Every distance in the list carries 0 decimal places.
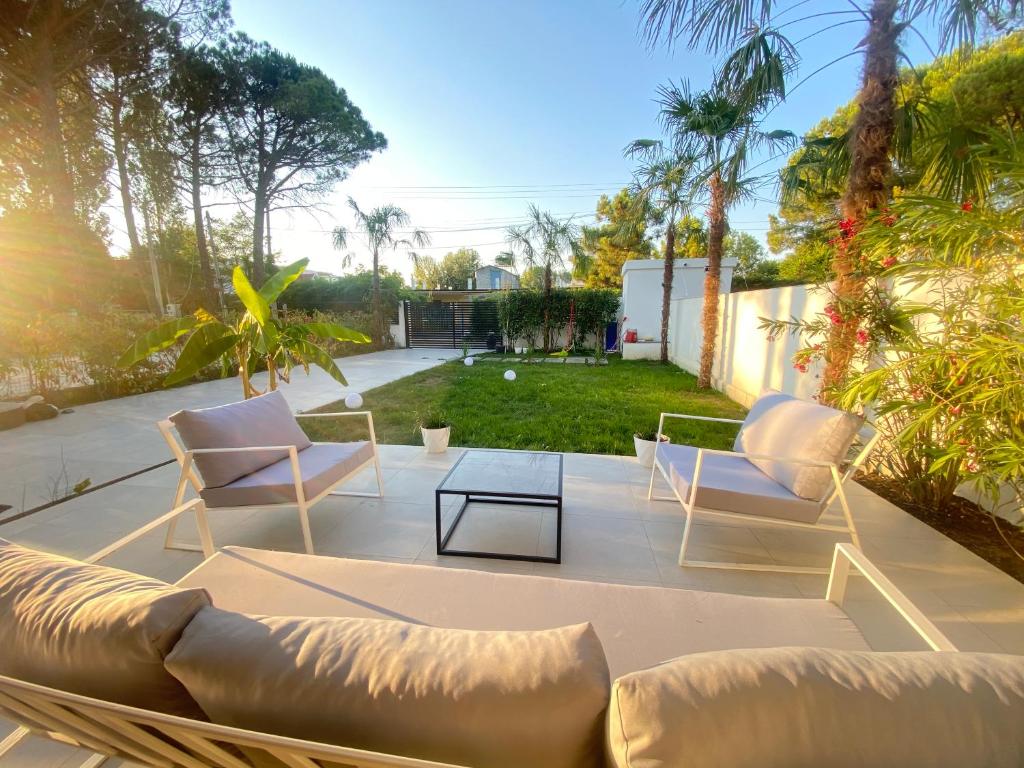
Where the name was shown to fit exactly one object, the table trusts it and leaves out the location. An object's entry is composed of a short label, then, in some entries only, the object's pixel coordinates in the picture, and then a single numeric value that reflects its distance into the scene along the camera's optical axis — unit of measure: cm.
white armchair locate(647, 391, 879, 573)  233
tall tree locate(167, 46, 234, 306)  1021
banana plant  327
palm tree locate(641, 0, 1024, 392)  300
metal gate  1524
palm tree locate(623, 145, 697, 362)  661
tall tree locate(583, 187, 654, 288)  2045
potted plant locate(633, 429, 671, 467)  381
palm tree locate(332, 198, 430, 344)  1305
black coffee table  250
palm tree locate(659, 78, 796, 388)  395
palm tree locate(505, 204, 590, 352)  1195
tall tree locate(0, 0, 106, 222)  634
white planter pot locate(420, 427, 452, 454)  410
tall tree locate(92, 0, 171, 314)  746
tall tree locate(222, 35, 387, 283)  1138
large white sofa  59
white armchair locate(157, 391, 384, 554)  239
